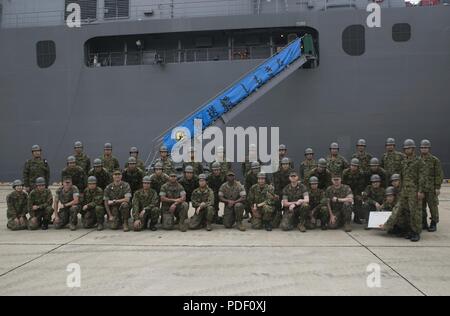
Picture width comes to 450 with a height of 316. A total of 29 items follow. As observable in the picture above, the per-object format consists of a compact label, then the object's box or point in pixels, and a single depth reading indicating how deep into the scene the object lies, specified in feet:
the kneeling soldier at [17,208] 21.70
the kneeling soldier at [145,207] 20.81
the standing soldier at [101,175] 23.30
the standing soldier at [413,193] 17.44
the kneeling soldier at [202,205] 20.87
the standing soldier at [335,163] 23.75
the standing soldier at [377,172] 22.39
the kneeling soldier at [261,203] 20.90
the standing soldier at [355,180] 22.33
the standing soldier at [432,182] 19.36
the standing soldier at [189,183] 23.08
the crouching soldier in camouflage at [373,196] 21.22
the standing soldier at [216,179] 23.27
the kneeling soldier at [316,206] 20.75
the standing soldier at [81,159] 24.94
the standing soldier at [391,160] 22.70
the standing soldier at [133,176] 23.38
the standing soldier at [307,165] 23.84
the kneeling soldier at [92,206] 21.21
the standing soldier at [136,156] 24.32
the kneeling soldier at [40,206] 21.59
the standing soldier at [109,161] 25.02
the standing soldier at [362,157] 23.93
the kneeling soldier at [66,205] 21.43
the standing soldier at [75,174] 23.12
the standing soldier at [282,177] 23.17
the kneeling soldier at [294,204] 20.35
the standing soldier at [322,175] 22.53
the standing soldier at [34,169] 24.17
